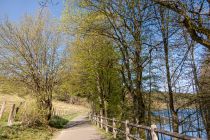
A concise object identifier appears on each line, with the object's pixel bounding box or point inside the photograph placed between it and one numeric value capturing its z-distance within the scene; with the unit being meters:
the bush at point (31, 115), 11.91
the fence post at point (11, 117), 10.31
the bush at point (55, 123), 15.33
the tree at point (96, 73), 11.35
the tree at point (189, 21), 3.72
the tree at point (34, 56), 13.11
